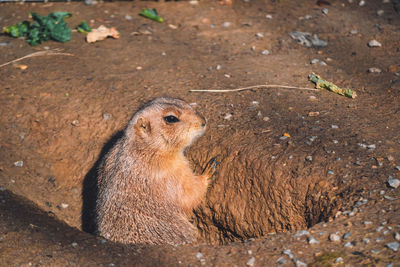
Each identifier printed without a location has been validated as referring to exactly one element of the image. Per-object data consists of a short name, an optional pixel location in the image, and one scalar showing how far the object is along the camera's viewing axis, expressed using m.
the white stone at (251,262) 6.86
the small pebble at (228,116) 10.44
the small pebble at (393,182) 7.68
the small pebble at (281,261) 6.69
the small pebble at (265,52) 13.05
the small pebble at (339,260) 6.38
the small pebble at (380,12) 14.25
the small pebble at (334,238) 6.83
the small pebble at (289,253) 6.77
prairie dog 8.73
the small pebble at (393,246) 6.34
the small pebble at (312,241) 6.94
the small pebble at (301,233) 7.23
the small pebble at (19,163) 10.76
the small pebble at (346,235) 6.83
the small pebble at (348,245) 6.65
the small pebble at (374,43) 12.82
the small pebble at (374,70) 11.72
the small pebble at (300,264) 6.54
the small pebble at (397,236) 6.50
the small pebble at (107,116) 11.16
